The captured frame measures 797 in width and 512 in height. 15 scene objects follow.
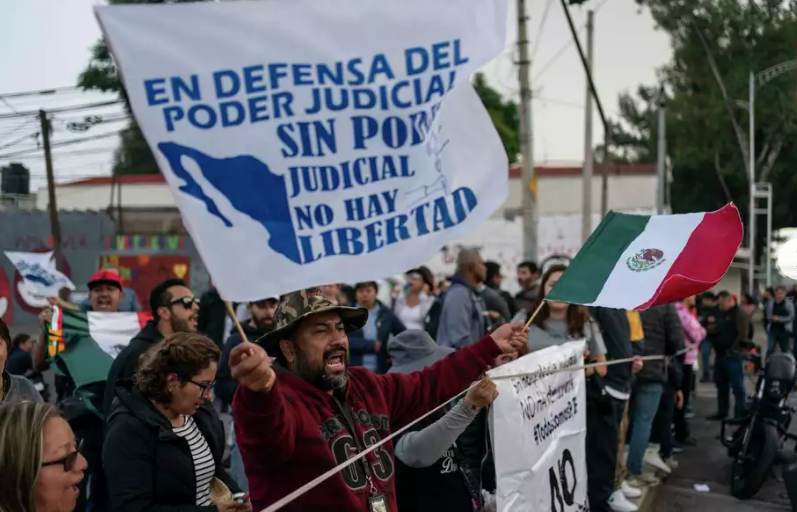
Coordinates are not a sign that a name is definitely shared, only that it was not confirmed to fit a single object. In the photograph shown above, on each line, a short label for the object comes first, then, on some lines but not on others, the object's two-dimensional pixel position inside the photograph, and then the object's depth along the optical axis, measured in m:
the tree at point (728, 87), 37.19
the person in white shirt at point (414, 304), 9.25
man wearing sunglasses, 4.45
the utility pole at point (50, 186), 22.41
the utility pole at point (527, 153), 14.85
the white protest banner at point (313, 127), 2.31
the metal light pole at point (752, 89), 33.75
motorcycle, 6.90
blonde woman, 2.06
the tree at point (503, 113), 48.56
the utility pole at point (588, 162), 21.25
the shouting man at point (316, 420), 2.57
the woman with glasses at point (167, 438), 3.09
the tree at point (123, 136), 39.03
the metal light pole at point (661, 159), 24.77
